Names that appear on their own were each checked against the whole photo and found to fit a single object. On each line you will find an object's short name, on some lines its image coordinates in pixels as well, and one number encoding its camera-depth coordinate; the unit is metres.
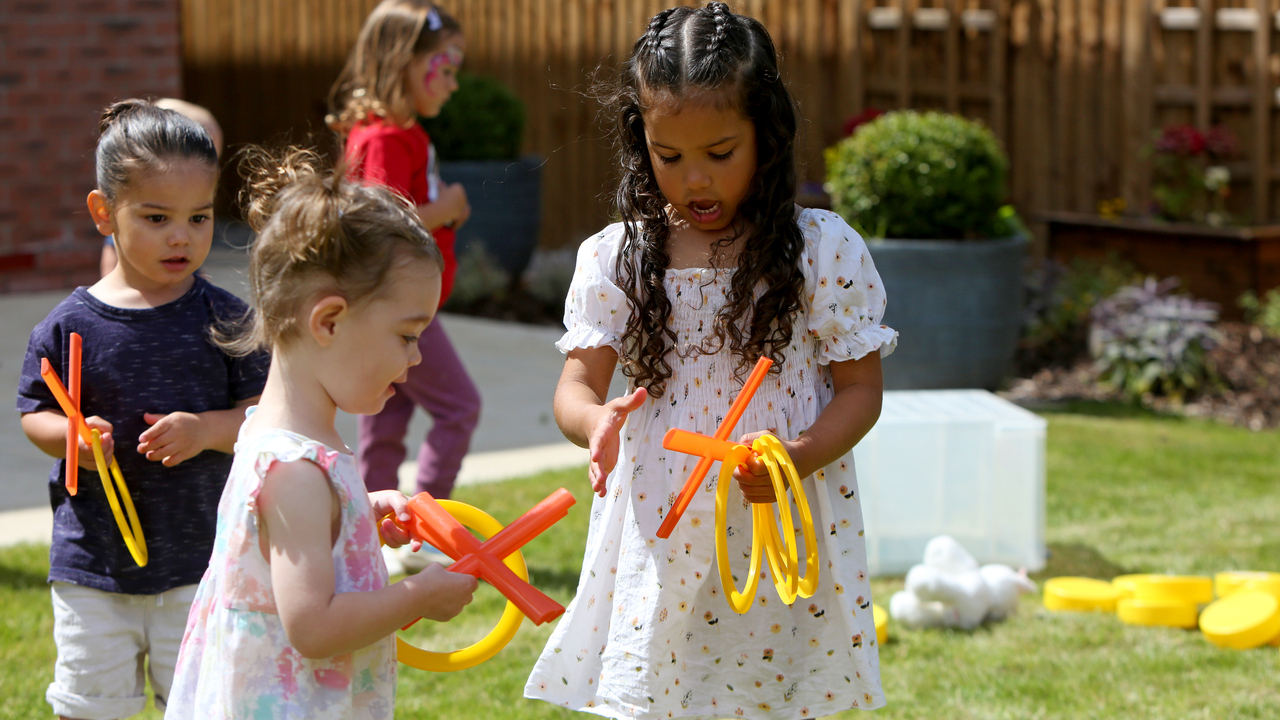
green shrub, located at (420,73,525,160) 9.84
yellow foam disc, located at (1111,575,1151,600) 3.89
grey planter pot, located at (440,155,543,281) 9.77
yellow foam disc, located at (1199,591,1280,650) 3.54
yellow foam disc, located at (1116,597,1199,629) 3.75
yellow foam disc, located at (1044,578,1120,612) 3.91
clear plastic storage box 4.32
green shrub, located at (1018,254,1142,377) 7.57
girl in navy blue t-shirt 2.41
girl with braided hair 2.25
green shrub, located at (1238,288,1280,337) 7.12
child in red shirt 3.94
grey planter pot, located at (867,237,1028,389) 6.54
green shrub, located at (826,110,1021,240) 6.53
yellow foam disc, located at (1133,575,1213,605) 3.80
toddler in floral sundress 1.64
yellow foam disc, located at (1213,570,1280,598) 3.74
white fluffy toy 3.75
